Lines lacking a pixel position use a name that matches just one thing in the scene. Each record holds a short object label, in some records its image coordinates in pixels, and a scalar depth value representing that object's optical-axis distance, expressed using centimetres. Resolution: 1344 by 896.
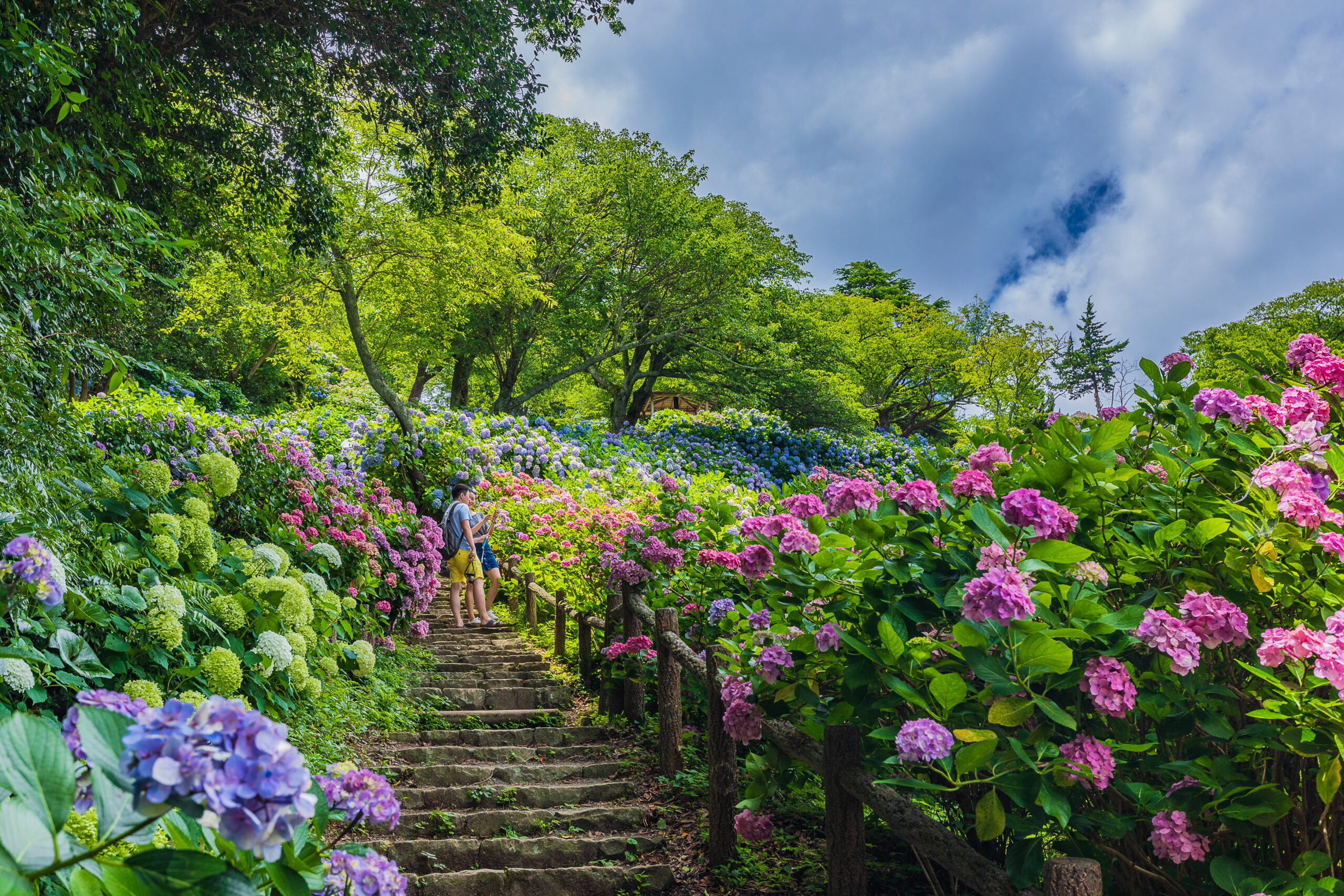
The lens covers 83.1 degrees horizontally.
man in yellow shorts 816
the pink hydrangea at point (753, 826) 296
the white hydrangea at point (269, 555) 405
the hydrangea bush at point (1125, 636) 166
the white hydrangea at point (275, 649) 354
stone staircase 321
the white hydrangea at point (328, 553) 480
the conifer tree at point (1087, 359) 3466
